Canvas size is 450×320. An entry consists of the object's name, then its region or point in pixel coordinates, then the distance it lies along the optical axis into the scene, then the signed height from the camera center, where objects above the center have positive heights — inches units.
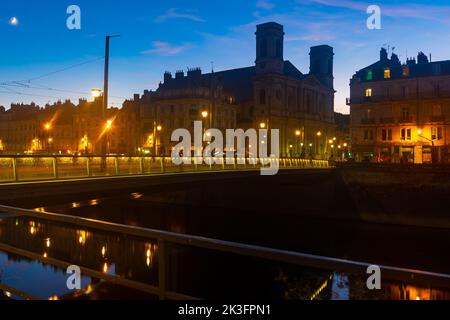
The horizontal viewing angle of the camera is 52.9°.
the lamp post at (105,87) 928.0 +148.2
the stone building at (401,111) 2763.3 +284.2
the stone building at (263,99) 3462.1 +489.1
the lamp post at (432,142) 2497.5 +75.5
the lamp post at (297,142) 4136.8 +125.7
